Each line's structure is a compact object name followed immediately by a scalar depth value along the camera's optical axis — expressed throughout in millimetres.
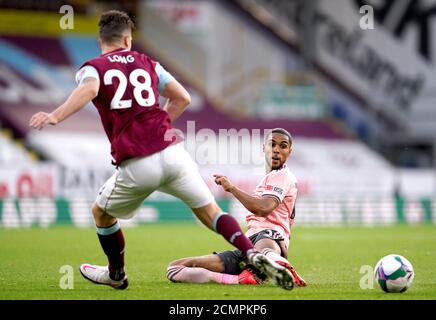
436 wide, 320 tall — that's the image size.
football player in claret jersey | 14125
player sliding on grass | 16719
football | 15672
